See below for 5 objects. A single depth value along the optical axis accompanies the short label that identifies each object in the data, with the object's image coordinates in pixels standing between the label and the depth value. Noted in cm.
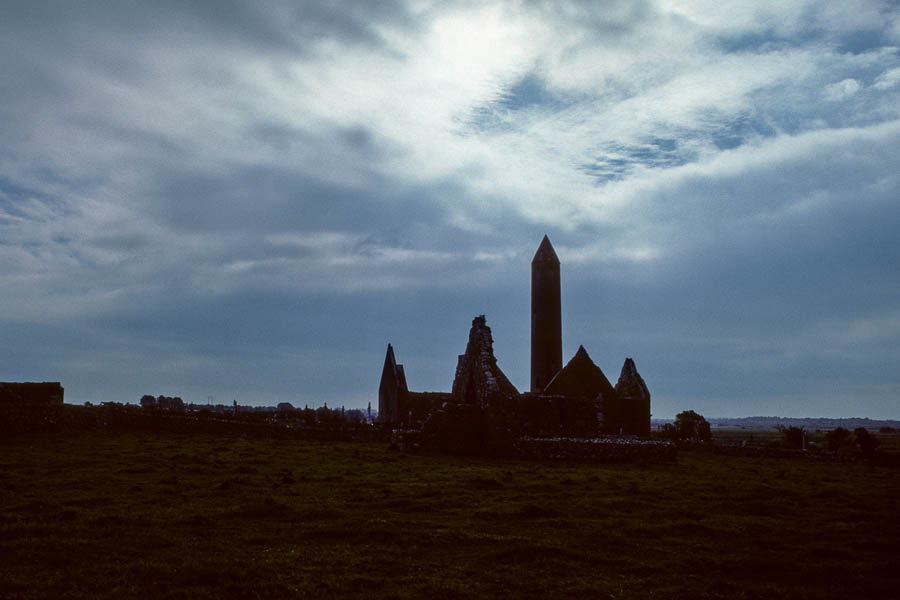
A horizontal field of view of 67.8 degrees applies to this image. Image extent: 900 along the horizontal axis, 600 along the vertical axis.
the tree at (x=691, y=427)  5612
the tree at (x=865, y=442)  3705
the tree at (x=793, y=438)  4555
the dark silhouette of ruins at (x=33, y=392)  3813
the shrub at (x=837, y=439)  4532
